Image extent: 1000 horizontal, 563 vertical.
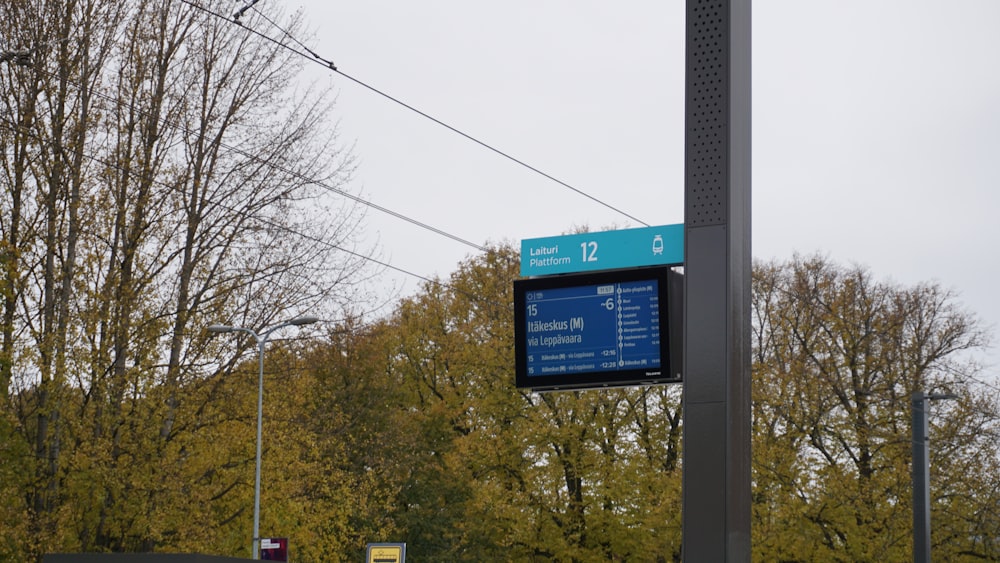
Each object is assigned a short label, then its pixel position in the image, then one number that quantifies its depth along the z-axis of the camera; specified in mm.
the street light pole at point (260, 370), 28125
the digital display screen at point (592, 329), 12273
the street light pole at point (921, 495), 24297
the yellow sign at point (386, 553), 22703
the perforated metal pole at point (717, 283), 7656
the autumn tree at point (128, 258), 25531
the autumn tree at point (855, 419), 32312
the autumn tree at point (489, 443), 36781
